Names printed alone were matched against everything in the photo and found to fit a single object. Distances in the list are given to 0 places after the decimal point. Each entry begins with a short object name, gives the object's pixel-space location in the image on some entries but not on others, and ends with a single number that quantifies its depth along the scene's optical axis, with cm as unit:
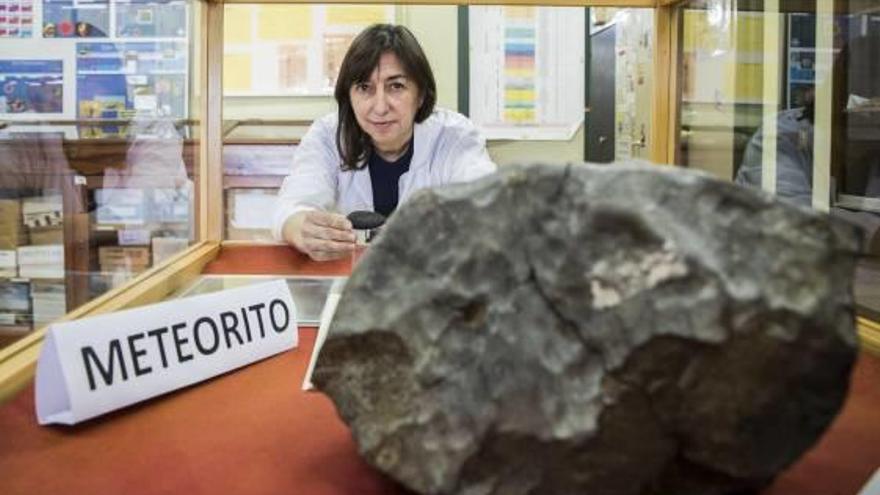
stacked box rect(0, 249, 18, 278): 129
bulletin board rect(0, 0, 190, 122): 158
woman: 141
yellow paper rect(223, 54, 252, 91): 295
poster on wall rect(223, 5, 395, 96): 290
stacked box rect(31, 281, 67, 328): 105
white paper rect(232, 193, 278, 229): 228
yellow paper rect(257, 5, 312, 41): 290
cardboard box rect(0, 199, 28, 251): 130
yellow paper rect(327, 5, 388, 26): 294
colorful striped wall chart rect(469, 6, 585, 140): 300
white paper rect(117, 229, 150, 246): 158
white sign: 67
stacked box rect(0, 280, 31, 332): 98
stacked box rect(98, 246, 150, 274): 140
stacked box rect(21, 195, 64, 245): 140
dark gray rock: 45
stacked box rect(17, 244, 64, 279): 133
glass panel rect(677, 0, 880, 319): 125
